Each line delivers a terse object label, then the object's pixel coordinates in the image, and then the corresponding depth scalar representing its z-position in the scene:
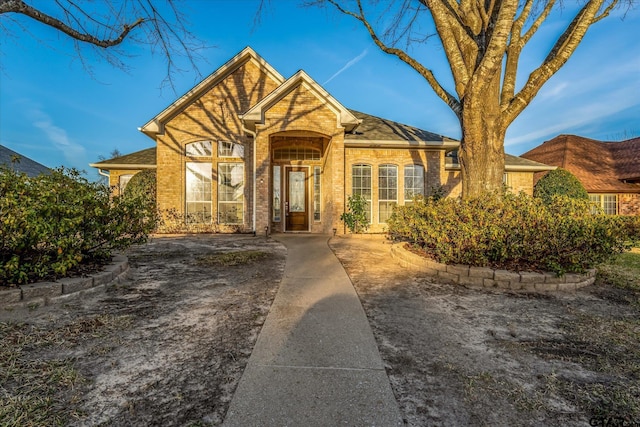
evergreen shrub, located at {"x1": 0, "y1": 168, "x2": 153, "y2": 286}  3.60
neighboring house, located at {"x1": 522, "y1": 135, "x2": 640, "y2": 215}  17.17
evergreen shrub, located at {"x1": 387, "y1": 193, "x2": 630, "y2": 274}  4.62
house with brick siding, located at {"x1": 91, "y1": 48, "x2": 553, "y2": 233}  11.54
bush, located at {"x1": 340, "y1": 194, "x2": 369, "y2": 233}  10.68
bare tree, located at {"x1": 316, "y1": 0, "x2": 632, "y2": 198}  6.01
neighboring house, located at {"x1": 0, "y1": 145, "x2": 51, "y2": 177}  16.94
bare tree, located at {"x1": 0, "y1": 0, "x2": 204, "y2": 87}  5.39
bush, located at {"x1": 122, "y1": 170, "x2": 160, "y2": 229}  12.02
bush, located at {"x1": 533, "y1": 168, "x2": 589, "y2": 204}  13.01
